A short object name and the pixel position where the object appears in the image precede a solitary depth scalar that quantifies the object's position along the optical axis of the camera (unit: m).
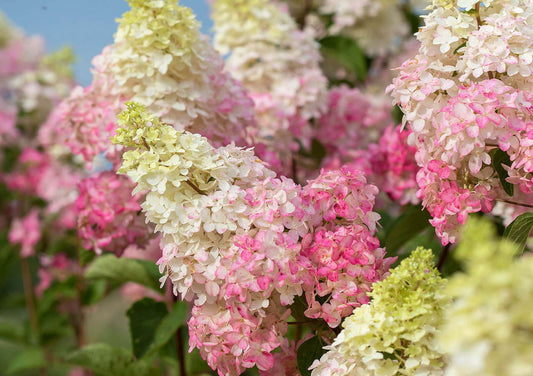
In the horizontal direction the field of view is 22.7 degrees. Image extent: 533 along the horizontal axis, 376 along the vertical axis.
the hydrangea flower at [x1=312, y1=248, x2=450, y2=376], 1.24
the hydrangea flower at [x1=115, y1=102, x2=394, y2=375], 1.32
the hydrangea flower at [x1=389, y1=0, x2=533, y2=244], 1.34
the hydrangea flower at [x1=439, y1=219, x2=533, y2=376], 1.03
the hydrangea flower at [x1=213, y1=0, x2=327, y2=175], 1.85
